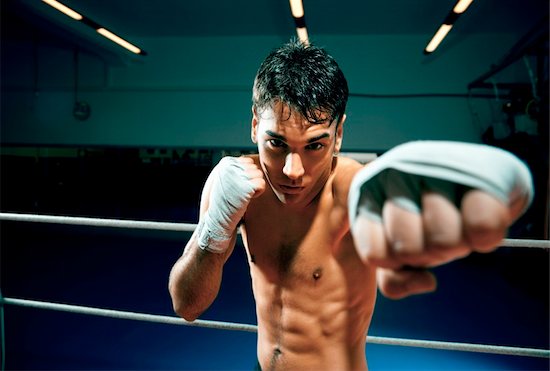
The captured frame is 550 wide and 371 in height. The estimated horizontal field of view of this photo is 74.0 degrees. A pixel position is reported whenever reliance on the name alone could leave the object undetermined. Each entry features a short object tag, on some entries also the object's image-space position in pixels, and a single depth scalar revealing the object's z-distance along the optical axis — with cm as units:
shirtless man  86
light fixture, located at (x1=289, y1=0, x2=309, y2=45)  308
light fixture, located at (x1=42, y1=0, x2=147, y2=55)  368
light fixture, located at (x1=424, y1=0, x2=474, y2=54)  300
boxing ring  108
